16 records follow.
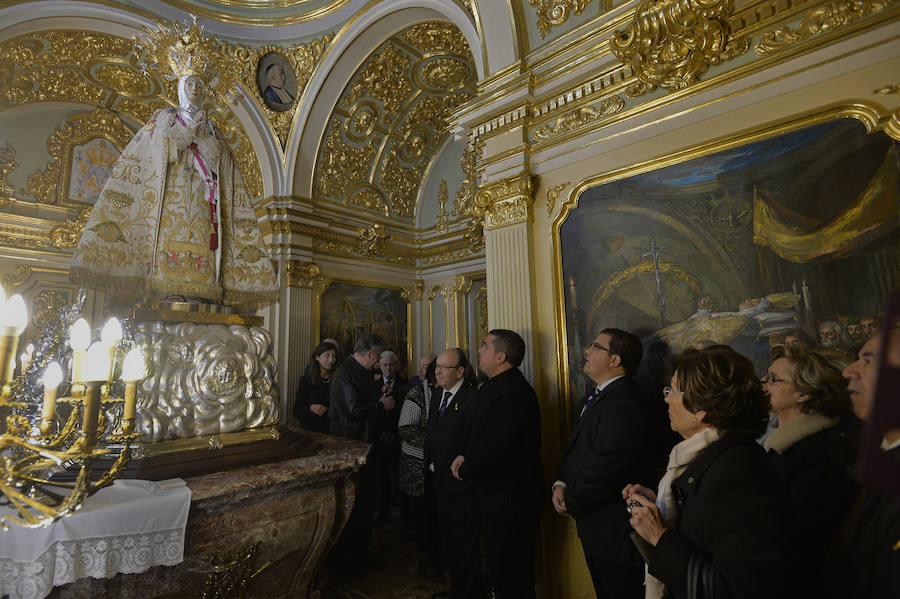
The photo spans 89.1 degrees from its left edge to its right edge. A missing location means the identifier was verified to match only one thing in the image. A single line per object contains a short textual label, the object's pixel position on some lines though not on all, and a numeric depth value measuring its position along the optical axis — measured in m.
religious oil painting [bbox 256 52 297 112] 7.00
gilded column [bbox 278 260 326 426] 6.74
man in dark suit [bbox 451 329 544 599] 2.80
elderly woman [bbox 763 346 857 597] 1.61
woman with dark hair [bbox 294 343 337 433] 4.75
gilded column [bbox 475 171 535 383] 3.73
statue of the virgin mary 2.62
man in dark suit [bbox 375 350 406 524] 4.56
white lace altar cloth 1.61
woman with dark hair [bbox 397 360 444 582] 3.95
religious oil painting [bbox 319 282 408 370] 7.48
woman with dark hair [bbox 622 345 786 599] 1.23
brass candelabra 1.14
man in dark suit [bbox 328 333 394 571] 3.85
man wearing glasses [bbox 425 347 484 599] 2.96
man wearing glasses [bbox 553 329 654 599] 2.24
